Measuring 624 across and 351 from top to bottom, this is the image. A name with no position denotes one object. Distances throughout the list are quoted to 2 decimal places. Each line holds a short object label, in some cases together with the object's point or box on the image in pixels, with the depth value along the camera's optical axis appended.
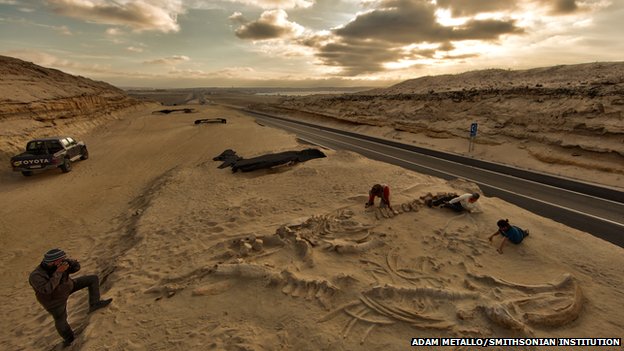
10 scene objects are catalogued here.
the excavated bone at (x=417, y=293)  5.81
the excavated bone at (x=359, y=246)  7.58
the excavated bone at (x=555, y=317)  5.27
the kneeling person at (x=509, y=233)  7.71
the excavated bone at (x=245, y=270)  6.61
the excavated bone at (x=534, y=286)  6.13
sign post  23.49
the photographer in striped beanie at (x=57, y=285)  4.79
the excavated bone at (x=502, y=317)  5.02
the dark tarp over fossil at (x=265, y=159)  16.34
